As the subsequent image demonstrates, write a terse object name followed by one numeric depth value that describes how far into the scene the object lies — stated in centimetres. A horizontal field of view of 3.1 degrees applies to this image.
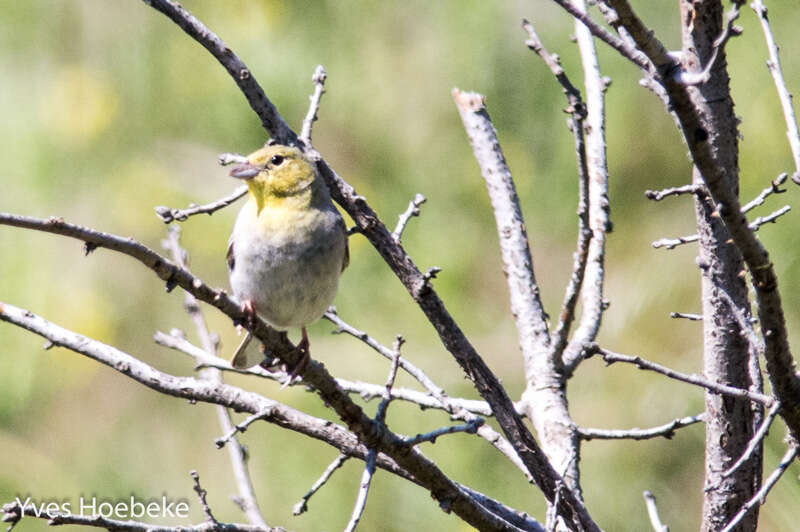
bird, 667
